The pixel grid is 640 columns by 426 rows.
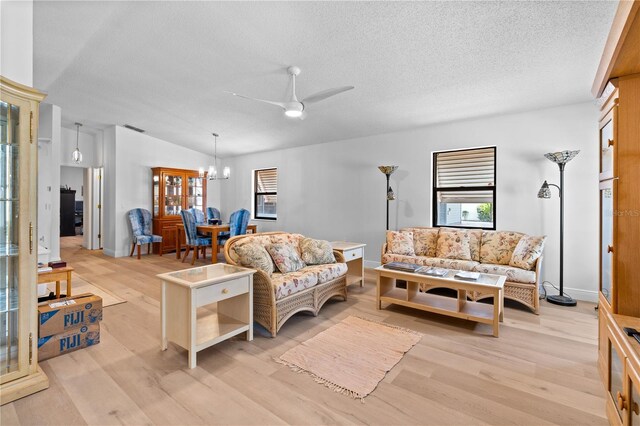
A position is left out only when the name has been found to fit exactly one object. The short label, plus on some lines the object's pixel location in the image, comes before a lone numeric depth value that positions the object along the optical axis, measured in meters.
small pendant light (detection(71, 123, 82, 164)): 6.13
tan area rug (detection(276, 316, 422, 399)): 2.13
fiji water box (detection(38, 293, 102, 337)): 2.38
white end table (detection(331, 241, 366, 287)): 4.12
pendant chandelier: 6.07
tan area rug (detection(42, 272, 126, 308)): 3.72
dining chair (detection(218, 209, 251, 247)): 6.27
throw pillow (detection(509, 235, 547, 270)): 3.62
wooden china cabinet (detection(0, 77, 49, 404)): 1.91
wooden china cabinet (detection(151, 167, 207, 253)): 6.97
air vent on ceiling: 6.43
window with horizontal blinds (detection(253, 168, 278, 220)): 7.33
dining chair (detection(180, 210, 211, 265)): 6.00
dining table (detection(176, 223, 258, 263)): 5.83
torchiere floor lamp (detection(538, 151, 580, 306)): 3.63
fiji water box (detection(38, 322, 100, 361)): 2.38
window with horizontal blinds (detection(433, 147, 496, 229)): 4.59
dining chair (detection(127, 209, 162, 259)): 6.40
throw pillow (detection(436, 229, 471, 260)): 4.18
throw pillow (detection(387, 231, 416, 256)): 4.51
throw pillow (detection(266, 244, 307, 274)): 3.32
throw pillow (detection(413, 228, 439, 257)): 4.54
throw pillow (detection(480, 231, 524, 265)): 3.98
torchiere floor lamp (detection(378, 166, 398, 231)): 4.94
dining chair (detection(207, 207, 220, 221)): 7.93
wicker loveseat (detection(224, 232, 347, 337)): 2.82
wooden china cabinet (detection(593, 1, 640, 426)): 1.60
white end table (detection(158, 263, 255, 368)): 2.29
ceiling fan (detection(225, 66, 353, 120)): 2.92
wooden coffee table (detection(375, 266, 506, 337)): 2.87
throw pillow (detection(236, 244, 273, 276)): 2.89
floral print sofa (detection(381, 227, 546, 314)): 3.53
